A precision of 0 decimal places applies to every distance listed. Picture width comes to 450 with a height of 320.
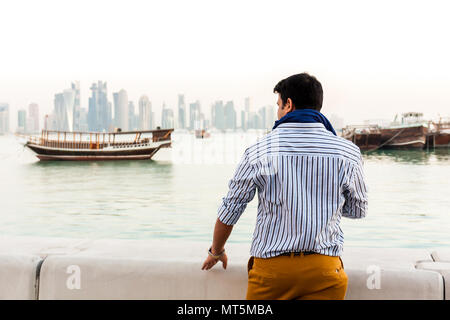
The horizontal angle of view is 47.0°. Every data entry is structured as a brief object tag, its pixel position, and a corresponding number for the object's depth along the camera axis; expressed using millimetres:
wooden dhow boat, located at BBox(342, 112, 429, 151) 54219
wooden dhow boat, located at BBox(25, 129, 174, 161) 45531
